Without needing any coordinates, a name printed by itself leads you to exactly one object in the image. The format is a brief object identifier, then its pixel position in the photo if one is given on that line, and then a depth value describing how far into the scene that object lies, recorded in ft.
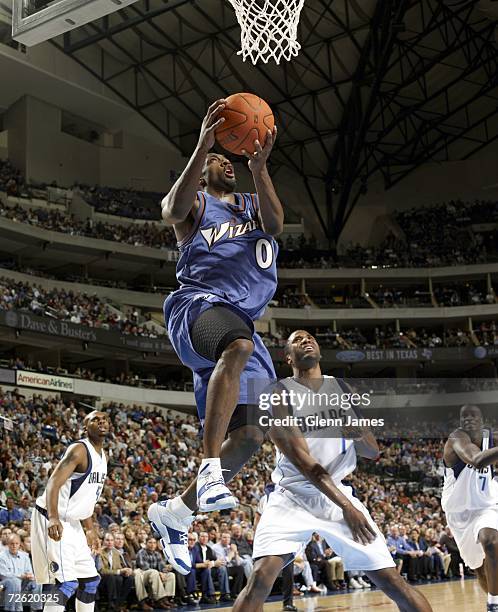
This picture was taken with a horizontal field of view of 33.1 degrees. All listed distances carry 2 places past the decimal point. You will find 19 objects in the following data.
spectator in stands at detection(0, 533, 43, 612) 34.55
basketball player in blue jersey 13.21
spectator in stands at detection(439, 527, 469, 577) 41.89
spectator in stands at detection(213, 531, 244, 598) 42.98
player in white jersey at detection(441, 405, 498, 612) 21.01
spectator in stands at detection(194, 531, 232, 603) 42.16
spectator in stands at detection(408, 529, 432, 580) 40.57
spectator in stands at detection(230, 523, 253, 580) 43.57
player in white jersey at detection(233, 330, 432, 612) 15.08
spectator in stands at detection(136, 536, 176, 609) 39.06
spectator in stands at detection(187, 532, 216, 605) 41.27
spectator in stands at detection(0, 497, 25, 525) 40.45
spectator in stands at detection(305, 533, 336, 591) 46.34
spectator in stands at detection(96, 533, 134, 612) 38.19
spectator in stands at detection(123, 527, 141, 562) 40.65
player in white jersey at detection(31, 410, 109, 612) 23.93
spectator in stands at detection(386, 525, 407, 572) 36.41
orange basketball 14.15
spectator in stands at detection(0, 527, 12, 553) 35.09
